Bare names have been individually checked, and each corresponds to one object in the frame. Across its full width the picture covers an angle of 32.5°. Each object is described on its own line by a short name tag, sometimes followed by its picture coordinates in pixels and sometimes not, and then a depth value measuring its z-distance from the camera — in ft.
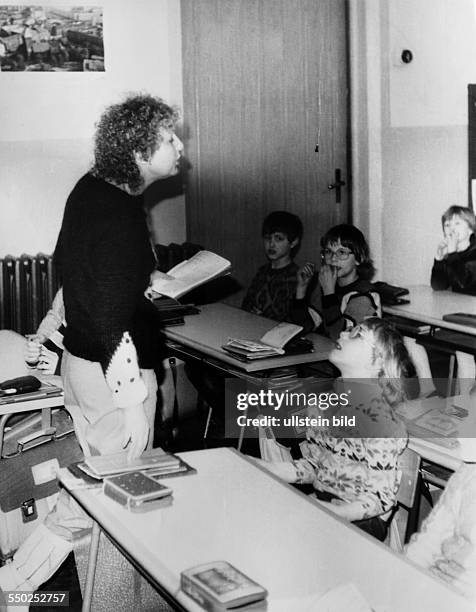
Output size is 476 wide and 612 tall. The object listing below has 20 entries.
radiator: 15.34
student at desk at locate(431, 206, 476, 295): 12.66
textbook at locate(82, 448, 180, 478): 5.84
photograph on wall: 14.65
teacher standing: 6.72
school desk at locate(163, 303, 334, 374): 9.48
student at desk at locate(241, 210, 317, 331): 12.67
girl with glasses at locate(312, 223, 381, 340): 11.05
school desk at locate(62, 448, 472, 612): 4.32
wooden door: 16.42
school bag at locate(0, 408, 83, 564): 8.49
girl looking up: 6.32
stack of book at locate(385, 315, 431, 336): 11.44
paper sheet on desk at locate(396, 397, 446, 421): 7.38
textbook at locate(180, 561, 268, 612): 4.09
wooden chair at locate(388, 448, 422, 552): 6.23
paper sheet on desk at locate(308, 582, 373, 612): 4.12
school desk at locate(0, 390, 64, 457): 8.38
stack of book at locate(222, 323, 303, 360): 9.53
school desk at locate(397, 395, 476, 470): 6.51
